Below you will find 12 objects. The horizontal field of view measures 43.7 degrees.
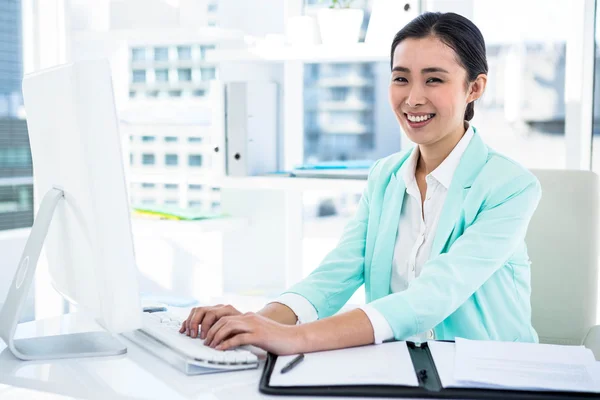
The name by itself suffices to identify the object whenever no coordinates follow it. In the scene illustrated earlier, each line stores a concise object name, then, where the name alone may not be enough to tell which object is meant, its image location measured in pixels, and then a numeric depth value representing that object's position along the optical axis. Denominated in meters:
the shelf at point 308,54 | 2.17
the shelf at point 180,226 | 2.45
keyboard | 1.08
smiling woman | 1.28
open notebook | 0.98
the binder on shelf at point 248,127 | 2.38
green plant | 2.31
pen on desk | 1.05
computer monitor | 1.00
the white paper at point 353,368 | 1.00
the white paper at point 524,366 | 0.99
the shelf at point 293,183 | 2.19
